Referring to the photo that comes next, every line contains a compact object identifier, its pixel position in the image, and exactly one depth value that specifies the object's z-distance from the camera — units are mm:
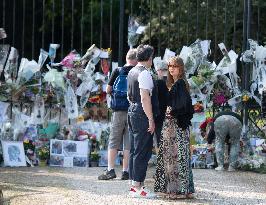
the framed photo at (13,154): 19579
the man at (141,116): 14388
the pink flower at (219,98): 20841
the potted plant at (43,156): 19937
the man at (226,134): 19314
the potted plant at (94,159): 20171
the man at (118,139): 17256
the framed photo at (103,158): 20249
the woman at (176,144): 14746
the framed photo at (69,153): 19937
